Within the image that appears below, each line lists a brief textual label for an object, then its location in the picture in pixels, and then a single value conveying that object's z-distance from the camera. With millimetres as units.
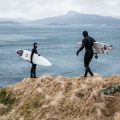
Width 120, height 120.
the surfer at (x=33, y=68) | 22000
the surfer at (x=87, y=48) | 18719
